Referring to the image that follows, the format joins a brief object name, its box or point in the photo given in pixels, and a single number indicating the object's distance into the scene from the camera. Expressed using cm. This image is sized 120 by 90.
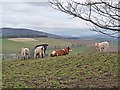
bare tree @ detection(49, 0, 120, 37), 855
